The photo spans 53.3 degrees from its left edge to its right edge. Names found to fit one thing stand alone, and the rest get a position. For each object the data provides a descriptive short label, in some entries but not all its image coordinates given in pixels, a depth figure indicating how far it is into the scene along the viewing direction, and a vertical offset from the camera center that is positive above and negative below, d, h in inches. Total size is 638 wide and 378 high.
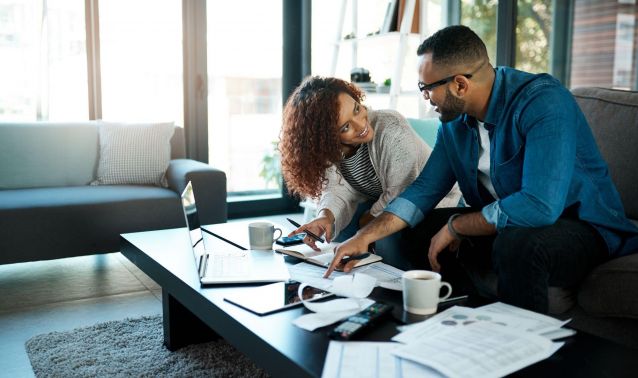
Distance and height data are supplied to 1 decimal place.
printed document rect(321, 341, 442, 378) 39.3 -16.8
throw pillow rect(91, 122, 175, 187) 131.2 -11.1
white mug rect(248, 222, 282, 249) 75.7 -15.9
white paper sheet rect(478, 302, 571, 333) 46.2 -16.3
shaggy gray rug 72.6 -30.8
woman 81.4 -6.9
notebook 66.7 -16.8
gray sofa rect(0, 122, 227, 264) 107.9 -17.5
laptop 62.0 -17.1
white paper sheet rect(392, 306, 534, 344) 45.4 -16.3
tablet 53.5 -17.2
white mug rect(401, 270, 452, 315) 50.4 -15.1
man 60.9 -8.6
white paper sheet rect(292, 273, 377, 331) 49.3 -16.7
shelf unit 155.0 +13.0
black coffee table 41.5 -17.2
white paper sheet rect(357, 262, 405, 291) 59.3 -16.9
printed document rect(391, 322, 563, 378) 39.0 -16.1
